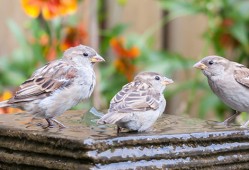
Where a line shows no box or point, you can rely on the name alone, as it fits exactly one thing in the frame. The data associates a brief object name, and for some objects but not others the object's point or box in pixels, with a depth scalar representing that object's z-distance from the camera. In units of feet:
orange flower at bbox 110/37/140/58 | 34.33
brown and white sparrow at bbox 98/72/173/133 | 19.18
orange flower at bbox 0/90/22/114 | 29.58
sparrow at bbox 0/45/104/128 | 22.07
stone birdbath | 16.41
